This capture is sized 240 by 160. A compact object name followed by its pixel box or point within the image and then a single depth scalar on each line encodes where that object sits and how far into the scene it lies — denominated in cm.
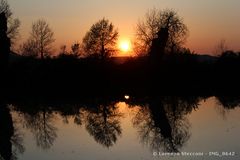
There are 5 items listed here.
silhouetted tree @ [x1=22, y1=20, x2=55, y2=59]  8200
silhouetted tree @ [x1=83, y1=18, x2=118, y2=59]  8038
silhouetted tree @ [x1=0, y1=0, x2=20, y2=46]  7025
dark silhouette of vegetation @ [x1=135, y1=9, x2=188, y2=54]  7372
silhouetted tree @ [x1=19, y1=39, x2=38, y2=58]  8109
